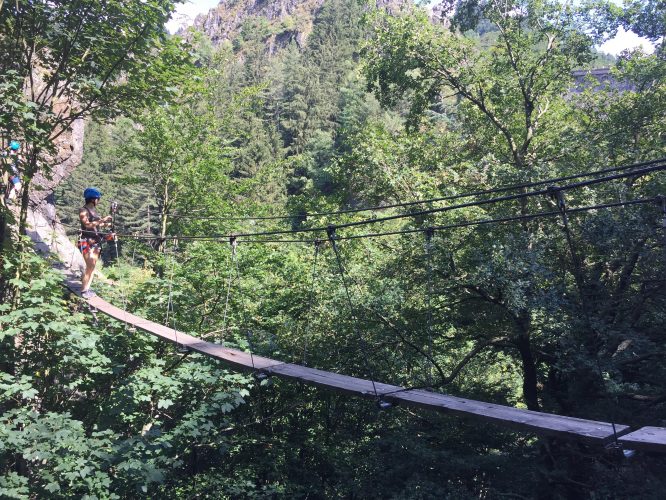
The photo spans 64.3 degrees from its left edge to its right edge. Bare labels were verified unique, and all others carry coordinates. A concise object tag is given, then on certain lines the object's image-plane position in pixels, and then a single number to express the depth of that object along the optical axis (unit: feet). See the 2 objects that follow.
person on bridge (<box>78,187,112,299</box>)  16.97
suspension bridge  6.51
